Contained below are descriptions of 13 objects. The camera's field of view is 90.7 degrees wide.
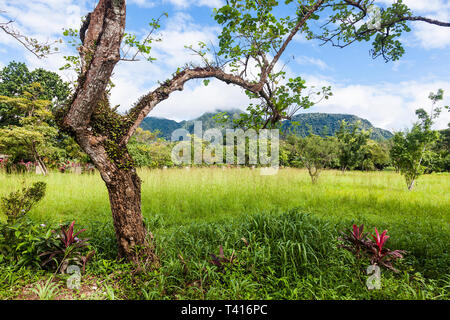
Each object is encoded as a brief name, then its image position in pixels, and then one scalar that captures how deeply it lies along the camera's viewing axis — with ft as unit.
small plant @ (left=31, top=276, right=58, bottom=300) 7.36
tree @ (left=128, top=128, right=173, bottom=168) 47.26
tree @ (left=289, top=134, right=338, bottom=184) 38.01
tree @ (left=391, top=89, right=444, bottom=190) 31.37
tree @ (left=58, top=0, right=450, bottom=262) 8.60
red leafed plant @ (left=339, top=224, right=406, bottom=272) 9.02
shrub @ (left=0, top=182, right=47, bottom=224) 12.48
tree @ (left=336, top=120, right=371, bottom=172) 64.44
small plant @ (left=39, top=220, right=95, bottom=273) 9.04
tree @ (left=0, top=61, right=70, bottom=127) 72.90
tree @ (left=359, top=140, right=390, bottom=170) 92.07
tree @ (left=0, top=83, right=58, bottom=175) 39.47
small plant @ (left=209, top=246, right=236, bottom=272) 9.01
